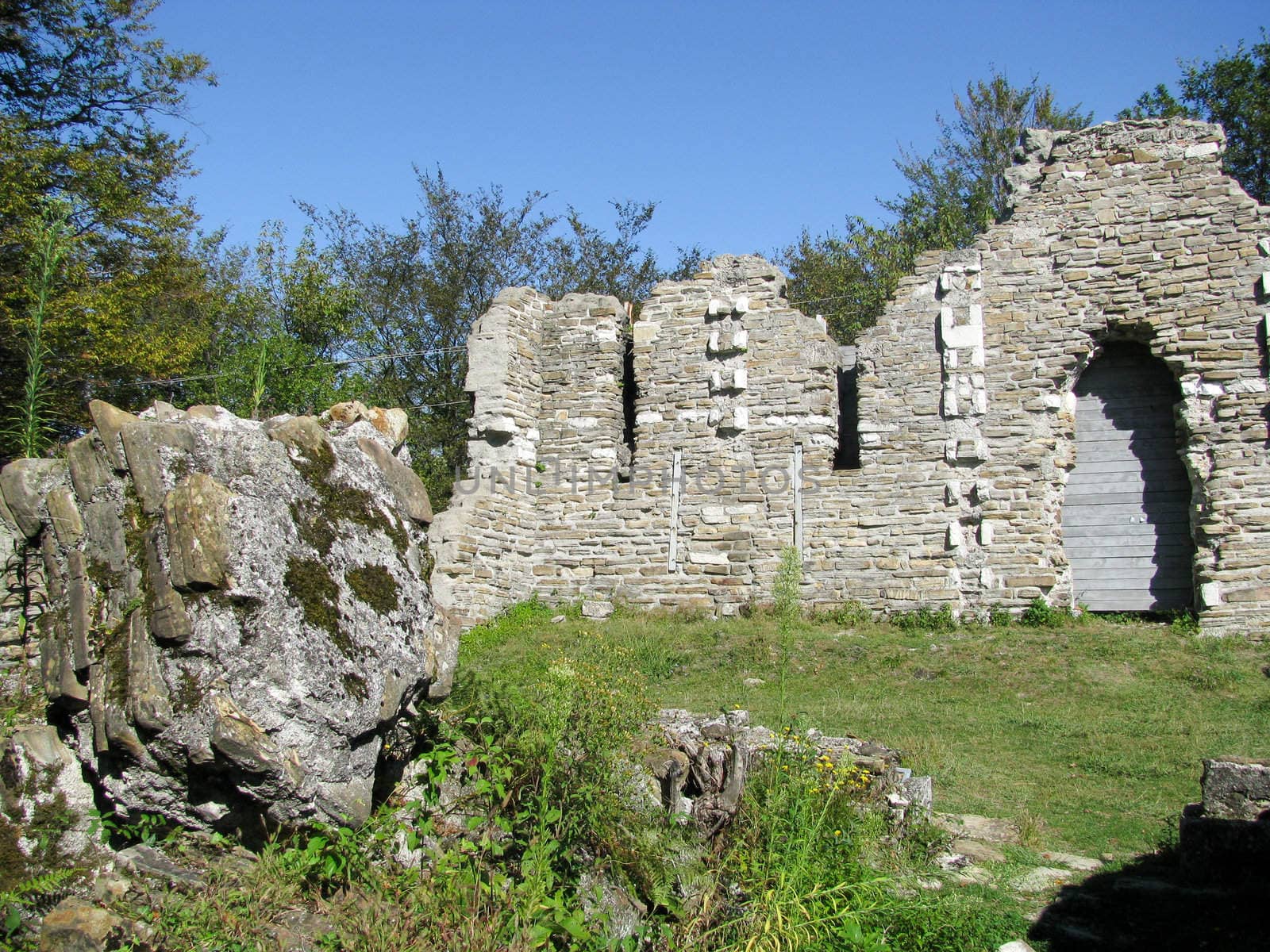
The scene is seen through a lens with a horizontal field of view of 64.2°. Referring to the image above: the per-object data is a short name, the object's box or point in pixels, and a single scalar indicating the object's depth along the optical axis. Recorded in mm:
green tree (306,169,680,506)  22031
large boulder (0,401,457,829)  3951
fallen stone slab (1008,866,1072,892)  5000
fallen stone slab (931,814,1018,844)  5707
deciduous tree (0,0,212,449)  16453
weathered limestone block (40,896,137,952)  3457
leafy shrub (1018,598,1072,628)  10625
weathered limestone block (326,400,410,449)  5312
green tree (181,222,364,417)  16984
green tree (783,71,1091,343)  23469
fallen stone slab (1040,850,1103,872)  5305
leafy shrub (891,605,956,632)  10859
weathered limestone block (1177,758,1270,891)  4781
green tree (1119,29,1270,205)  20156
